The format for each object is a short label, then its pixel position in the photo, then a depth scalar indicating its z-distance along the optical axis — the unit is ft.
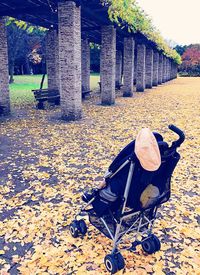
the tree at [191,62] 231.30
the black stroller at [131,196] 9.98
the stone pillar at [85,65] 74.18
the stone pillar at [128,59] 70.18
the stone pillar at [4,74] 41.65
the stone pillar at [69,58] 36.06
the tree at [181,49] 256.73
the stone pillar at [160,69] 128.79
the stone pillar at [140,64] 85.10
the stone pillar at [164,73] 142.20
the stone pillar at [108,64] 54.13
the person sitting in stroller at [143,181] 9.16
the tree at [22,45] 127.54
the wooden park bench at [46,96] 49.34
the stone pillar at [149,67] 98.89
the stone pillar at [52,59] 55.57
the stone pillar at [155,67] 113.66
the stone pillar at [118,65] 105.29
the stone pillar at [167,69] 155.33
